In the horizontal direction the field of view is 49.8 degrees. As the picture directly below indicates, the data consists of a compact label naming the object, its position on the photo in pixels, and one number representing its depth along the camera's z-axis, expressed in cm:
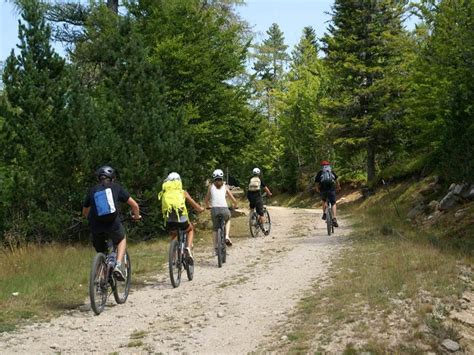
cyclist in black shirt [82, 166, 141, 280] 741
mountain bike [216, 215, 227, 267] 1098
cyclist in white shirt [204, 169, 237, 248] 1130
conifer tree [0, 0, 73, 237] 1344
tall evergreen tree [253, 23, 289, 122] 6272
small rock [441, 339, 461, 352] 519
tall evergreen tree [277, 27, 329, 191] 4534
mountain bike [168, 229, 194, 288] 889
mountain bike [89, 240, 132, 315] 702
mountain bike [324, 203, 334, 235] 1545
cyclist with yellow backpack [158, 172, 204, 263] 937
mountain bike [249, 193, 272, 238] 1644
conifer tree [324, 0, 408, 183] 2959
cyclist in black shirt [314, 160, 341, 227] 1559
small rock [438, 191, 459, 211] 1584
